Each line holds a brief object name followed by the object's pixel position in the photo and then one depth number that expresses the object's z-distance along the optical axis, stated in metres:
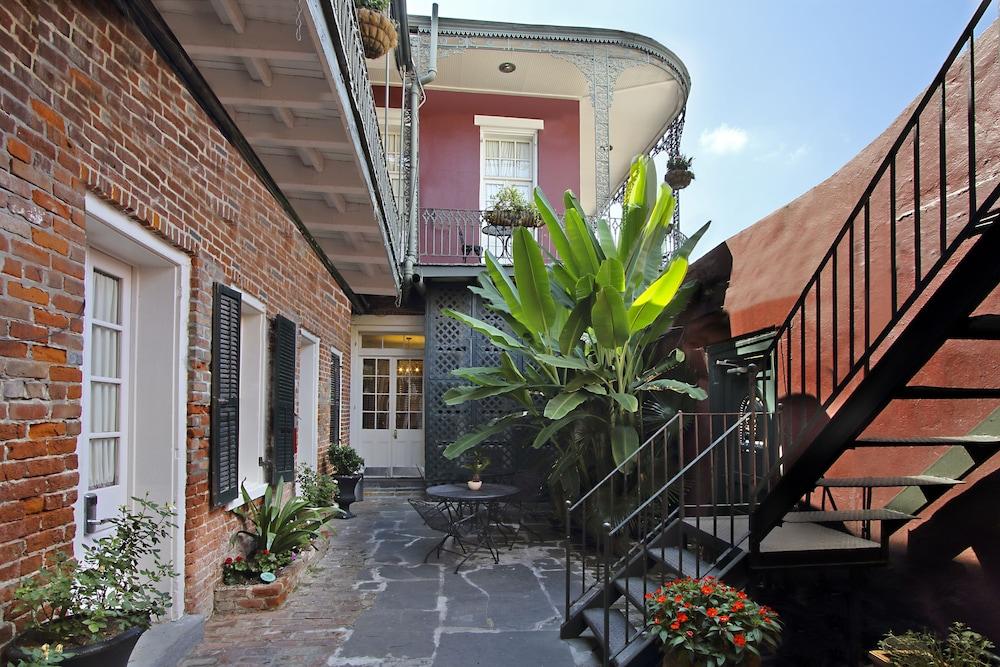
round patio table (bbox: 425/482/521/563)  6.50
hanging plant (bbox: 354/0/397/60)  5.53
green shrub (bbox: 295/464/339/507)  6.73
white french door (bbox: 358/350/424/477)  11.02
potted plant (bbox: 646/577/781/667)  3.00
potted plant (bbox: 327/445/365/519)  8.78
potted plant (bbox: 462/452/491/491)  7.06
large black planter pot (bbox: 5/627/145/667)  2.27
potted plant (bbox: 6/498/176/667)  2.30
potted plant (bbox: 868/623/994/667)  2.91
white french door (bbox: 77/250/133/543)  3.37
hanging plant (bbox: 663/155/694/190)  10.41
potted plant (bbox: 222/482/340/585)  4.79
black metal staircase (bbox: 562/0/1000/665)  2.55
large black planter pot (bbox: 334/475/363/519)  8.80
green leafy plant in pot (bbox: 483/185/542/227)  9.54
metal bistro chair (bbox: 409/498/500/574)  6.39
